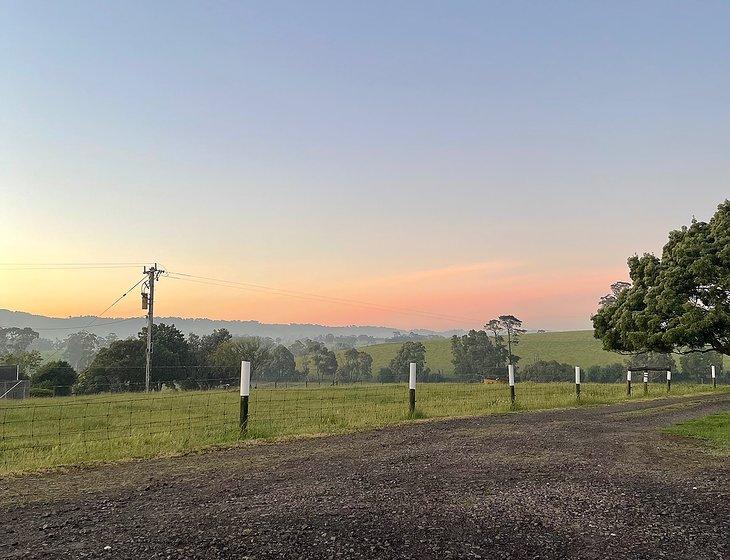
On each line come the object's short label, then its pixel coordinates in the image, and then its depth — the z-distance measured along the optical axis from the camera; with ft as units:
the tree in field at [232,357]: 216.95
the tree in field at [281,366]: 396.43
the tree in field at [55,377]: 174.19
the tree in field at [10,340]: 620.49
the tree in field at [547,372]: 291.58
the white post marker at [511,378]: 60.48
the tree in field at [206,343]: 235.48
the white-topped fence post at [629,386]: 85.41
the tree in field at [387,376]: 340.18
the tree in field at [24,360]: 231.09
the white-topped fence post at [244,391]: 38.27
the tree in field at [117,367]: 184.37
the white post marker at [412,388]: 49.80
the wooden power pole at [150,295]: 144.21
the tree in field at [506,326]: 348.57
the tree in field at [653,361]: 288.71
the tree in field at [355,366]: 401.90
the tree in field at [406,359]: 347.77
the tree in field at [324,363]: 398.89
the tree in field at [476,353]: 342.44
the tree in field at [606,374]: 287.22
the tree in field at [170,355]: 194.08
